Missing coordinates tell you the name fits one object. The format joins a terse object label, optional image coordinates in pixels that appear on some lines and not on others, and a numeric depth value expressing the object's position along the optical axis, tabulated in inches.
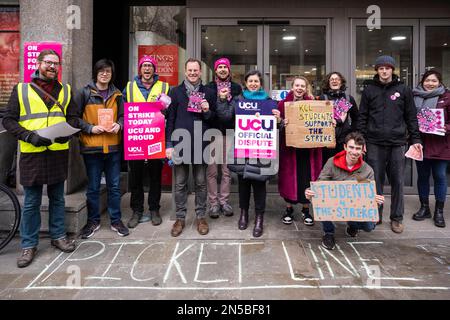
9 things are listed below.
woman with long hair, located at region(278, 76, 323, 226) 189.0
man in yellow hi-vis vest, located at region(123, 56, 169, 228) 185.9
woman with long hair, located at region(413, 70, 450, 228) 192.7
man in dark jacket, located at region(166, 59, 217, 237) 177.2
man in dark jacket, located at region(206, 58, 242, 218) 190.7
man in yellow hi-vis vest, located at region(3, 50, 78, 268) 149.9
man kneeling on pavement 158.9
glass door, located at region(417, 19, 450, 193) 257.4
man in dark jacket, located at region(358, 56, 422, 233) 183.2
